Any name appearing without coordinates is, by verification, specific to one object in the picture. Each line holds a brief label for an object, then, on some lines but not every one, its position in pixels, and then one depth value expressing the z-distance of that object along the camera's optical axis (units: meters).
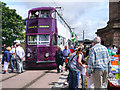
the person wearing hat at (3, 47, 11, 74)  7.10
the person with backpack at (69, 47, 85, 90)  3.59
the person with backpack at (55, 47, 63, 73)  6.58
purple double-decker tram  7.85
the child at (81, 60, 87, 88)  3.80
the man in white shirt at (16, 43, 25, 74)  6.94
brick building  11.72
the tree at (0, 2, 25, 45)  23.67
